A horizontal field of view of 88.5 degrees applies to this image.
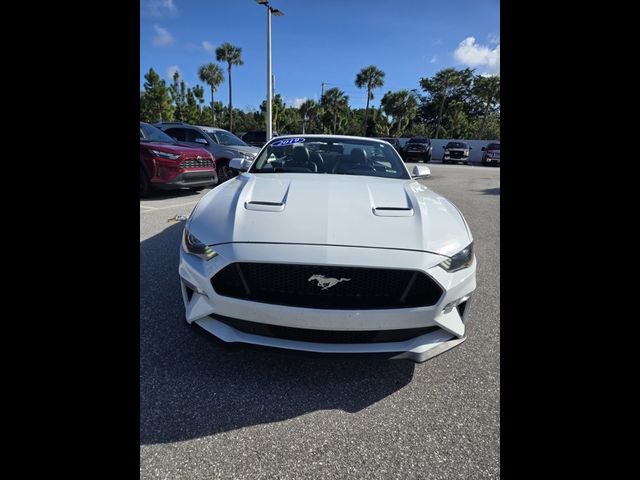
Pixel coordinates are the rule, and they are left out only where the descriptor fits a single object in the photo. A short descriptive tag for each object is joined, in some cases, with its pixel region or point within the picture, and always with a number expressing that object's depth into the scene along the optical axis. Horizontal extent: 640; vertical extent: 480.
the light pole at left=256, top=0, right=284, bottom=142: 14.05
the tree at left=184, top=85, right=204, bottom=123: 51.85
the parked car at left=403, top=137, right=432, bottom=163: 22.56
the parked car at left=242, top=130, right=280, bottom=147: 15.41
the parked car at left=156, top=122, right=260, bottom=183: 9.04
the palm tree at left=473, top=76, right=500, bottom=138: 44.16
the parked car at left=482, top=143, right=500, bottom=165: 22.27
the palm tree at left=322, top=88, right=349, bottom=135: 54.16
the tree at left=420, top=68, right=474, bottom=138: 48.09
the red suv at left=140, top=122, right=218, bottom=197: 6.73
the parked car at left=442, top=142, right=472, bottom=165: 23.89
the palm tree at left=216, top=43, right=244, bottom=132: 42.19
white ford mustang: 1.59
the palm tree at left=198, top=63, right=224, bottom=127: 47.53
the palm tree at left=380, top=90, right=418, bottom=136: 48.84
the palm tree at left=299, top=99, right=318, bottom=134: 54.38
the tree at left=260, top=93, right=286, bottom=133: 46.22
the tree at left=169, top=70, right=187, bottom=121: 52.66
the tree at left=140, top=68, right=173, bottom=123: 46.81
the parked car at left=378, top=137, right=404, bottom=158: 24.40
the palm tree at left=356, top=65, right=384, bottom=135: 48.84
